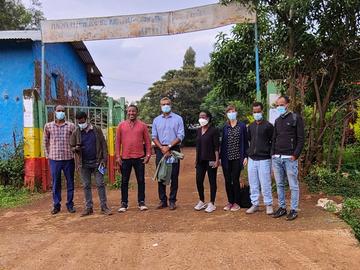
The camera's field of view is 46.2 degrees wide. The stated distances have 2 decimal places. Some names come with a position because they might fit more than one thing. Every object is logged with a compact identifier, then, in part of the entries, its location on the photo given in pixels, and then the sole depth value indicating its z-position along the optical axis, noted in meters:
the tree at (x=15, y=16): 22.65
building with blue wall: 10.98
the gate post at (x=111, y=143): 9.65
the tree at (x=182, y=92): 31.98
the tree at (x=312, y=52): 7.73
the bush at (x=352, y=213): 5.54
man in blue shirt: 6.79
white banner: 8.93
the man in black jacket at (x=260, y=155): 6.20
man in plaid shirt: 7.04
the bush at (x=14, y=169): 9.41
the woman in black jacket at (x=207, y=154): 6.55
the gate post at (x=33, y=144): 9.02
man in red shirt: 6.79
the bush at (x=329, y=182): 7.69
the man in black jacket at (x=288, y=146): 5.87
